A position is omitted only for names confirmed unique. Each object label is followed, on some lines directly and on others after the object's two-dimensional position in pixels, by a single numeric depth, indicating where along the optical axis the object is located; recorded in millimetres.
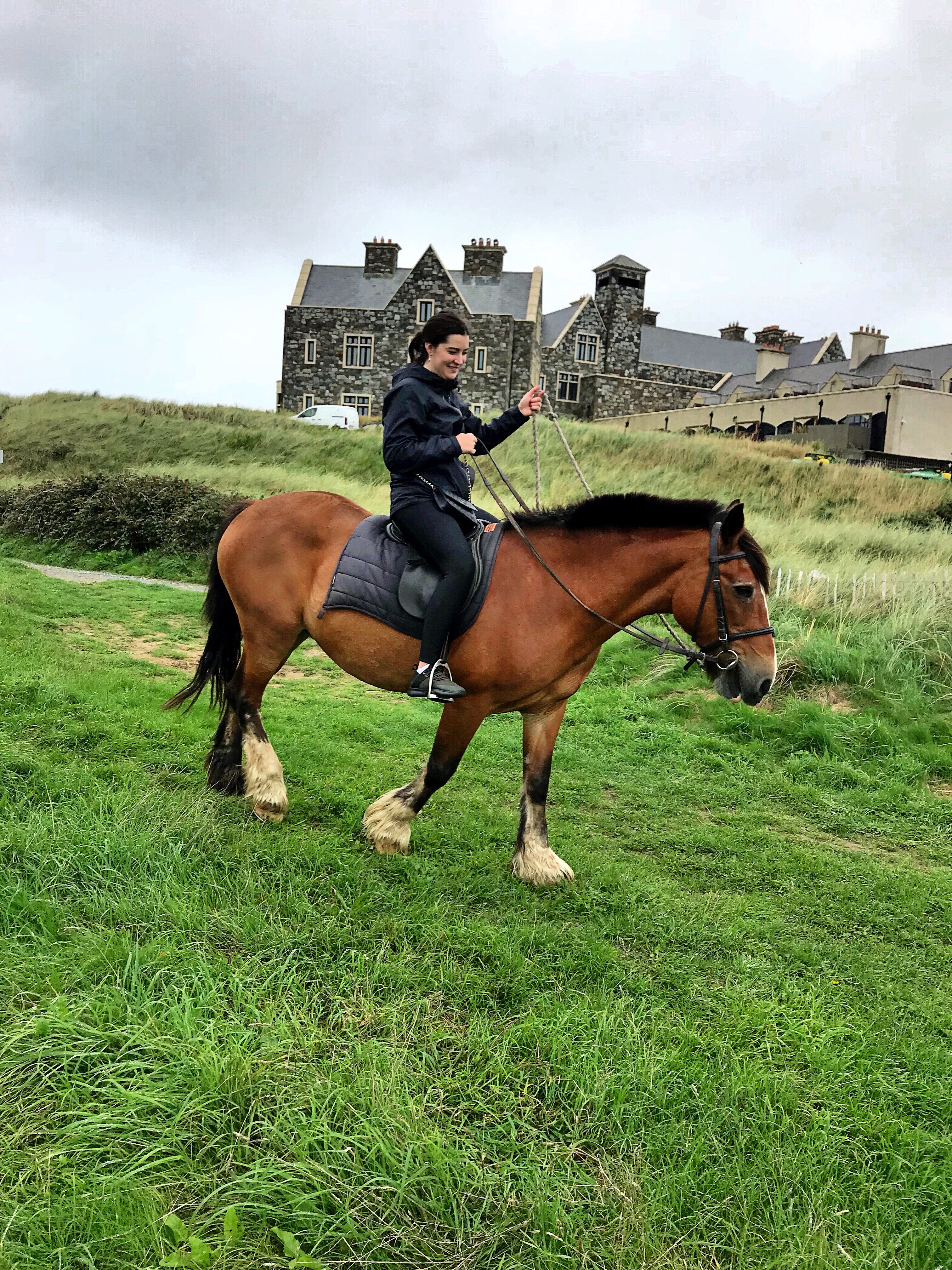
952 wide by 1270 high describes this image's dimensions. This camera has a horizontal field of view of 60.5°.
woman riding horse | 4113
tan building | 37031
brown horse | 4227
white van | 33531
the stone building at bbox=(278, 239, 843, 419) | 45031
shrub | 15422
